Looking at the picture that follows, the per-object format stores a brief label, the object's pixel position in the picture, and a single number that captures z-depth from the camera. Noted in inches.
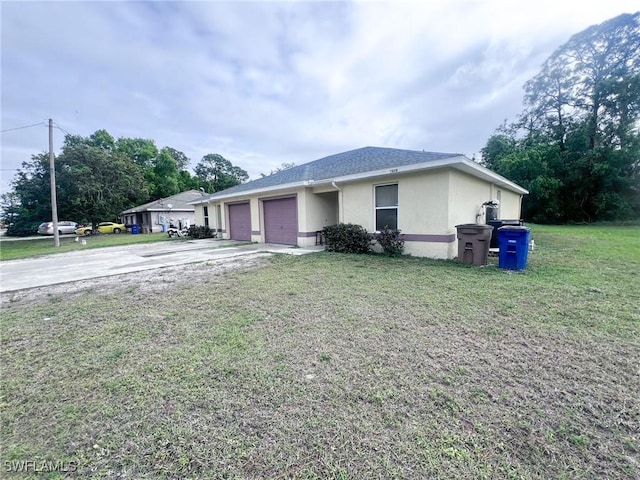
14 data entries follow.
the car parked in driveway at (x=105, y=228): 1087.6
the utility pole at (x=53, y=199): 600.2
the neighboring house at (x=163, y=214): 1080.2
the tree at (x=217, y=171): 2060.8
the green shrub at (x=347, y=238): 354.9
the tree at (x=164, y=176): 1566.2
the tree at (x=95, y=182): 901.8
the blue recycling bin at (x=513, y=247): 238.8
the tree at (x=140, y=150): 1587.1
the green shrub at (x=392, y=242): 327.9
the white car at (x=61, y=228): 1056.8
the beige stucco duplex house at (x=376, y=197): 303.6
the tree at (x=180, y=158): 1972.9
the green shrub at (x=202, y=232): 680.4
